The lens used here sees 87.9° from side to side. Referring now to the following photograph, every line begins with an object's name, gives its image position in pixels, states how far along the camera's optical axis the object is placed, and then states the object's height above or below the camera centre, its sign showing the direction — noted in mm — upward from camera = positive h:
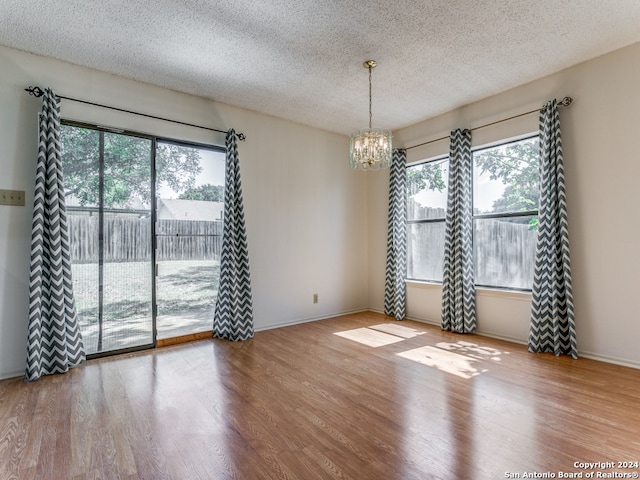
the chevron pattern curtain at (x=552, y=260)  3373 -176
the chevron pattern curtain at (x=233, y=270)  4047 -319
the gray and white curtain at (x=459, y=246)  4219 -37
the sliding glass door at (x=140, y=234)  3340 +114
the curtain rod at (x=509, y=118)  3426 +1467
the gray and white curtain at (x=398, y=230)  5062 +205
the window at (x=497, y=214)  3832 +370
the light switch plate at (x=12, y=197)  2951 +424
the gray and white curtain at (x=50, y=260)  2930 -137
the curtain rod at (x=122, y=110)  3064 +1428
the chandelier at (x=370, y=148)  3154 +918
